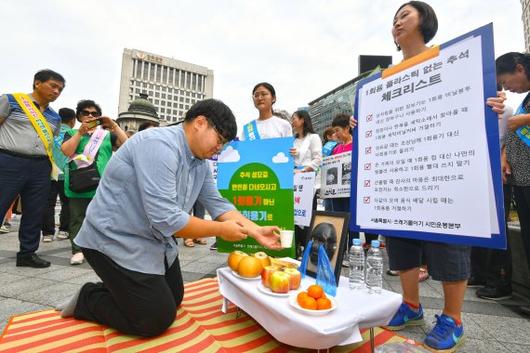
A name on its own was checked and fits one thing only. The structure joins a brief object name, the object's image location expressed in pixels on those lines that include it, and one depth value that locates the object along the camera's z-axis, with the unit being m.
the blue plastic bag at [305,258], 1.80
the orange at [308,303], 1.30
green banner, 2.55
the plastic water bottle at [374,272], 1.56
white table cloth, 1.20
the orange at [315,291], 1.36
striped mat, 1.55
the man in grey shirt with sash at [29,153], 3.03
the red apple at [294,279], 1.57
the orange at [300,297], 1.35
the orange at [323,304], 1.31
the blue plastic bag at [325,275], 1.51
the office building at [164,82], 76.94
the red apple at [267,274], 1.58
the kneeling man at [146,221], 1.56
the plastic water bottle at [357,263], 1.71
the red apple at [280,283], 1.51
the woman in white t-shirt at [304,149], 3.63
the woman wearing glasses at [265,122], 3.24
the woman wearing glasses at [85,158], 3.28
